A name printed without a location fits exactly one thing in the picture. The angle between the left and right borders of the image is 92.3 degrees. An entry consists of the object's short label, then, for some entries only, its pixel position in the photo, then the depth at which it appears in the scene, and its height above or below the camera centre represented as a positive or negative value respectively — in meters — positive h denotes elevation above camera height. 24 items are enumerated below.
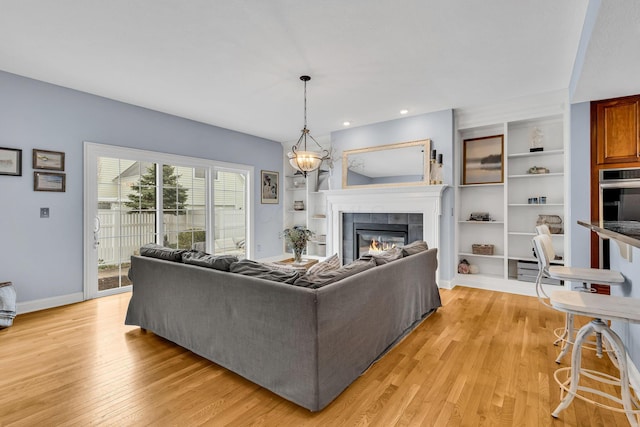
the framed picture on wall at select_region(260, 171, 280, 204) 6.50 +0.58
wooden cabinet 3.41 +0.96
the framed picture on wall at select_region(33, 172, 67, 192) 3.59 +0.40
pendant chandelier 3.70 +0.66
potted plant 4.31 -0.37
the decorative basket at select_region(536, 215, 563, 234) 4.21 -0.12
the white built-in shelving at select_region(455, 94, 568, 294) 4.27 +0.24
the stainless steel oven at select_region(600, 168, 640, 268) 3.40 +0.19
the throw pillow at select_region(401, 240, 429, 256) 3.12 -0.37
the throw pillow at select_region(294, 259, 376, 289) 1.91 -0.41
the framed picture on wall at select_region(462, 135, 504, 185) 4.57 +0.82
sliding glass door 4.09 +0.11
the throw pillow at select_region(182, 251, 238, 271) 2.34 -0.37
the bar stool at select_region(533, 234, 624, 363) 2.22 -0.46
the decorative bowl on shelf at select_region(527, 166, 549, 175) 4.23 +0.61
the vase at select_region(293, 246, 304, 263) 4.30 -0.56
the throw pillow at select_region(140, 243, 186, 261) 2.76 -0.36
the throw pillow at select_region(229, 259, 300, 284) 2.02 -0.40
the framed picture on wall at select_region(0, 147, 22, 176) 3.37 +0.59
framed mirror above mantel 4.86 +0.83
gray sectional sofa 1.81 -0.77
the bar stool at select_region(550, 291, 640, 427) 1.53 -0.51
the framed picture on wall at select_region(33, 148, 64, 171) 3.58 +0.66
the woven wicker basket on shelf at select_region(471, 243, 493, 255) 4.64 -0.54
